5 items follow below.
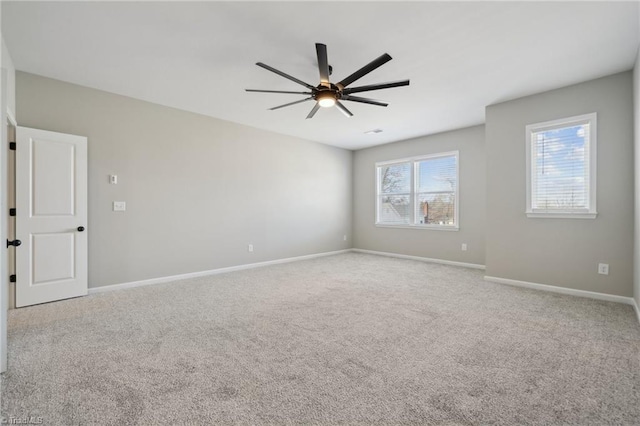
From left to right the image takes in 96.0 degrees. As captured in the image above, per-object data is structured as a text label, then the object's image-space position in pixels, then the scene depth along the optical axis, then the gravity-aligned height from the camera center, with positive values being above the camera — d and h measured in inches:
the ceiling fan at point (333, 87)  93.3 +49.0
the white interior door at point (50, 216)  127.4 -2.3
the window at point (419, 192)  230.5 +17.5
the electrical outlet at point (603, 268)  137.4 -26.8
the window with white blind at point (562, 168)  142.5 +23.3
